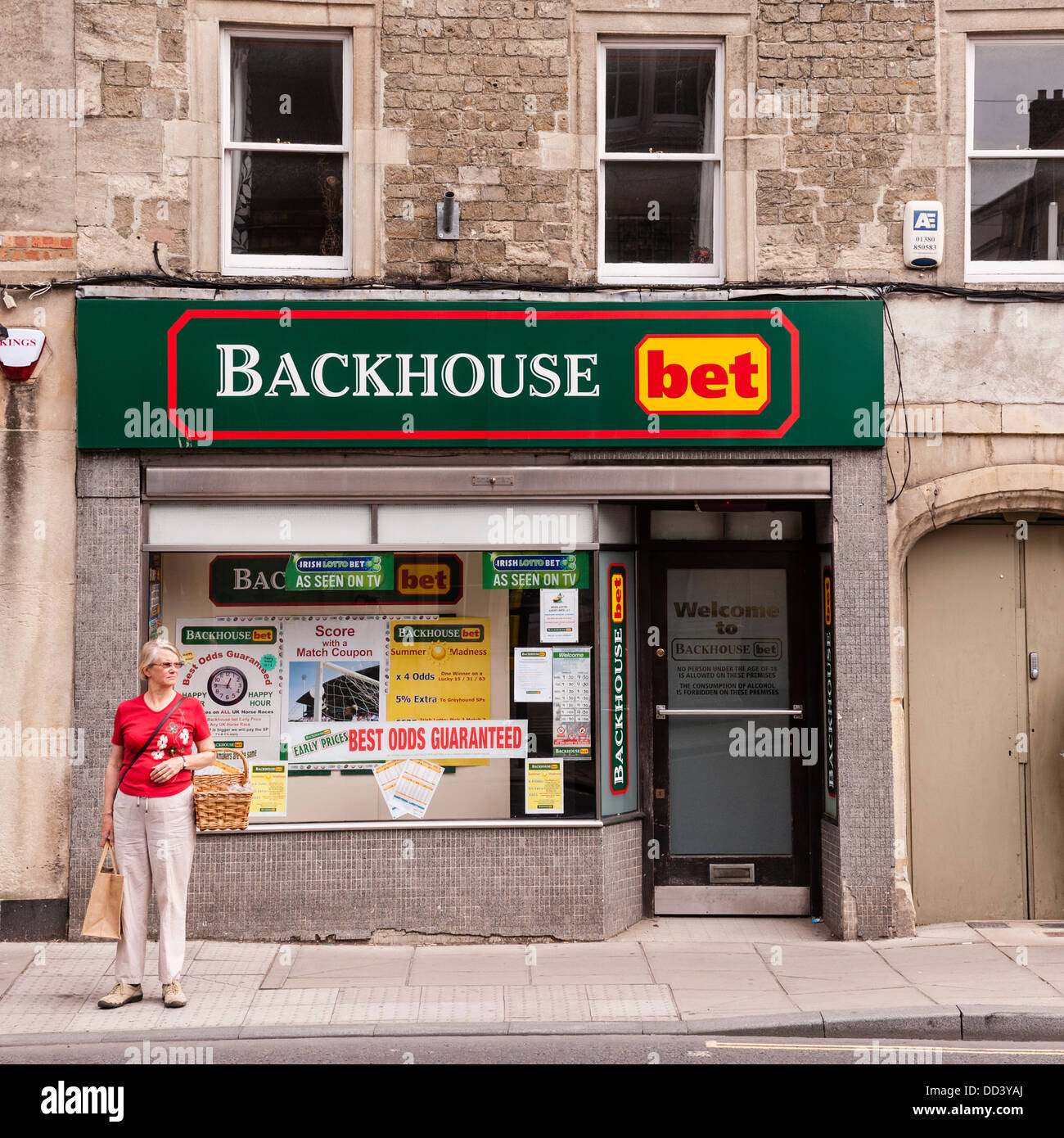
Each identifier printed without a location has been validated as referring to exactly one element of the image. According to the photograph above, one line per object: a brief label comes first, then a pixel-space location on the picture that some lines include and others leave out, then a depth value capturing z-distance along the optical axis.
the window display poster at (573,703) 8.07
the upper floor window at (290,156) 8.27
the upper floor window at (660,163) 8.36
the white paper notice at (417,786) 8.08
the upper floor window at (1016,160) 8.35
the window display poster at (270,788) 8.01
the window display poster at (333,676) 8.14
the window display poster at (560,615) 8.08
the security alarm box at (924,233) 8.02
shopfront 7.81
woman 6.37
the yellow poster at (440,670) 8.17
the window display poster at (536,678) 8.10
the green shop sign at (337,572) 8.03
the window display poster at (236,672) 8.12
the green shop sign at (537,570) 8.03
